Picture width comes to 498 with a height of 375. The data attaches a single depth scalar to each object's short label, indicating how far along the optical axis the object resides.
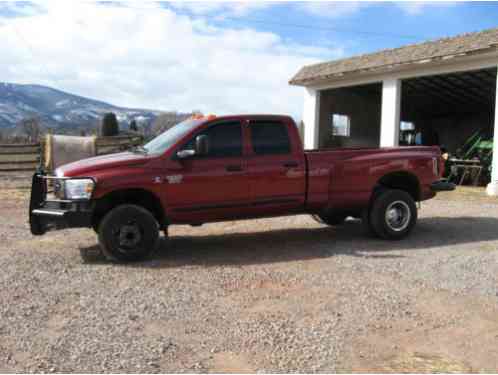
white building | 15.78
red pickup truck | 6.37
